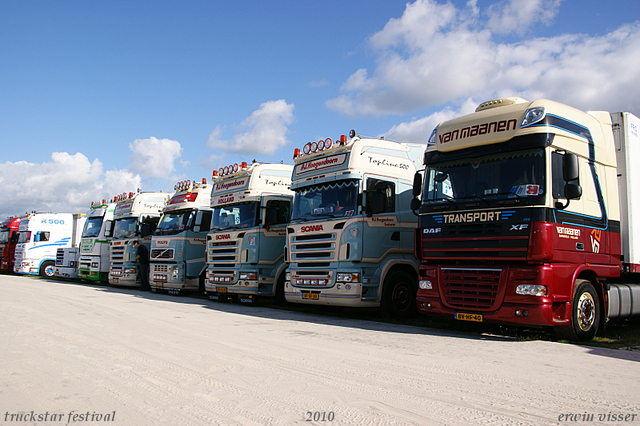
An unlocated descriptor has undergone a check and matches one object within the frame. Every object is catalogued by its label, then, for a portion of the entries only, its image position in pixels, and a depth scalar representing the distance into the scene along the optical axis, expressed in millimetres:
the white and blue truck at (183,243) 16547
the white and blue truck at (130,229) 19609
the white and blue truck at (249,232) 13356
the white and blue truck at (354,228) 10336
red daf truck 7281
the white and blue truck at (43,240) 28375
